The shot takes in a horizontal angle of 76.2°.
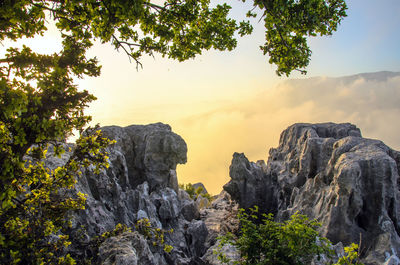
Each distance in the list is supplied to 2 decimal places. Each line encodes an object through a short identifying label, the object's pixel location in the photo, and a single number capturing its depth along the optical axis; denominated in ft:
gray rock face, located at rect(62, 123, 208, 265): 38.29
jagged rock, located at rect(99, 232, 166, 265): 31.08
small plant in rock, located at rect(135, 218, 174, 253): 43.29
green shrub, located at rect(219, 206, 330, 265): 30.30
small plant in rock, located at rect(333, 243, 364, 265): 25.02
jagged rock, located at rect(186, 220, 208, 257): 111.45
